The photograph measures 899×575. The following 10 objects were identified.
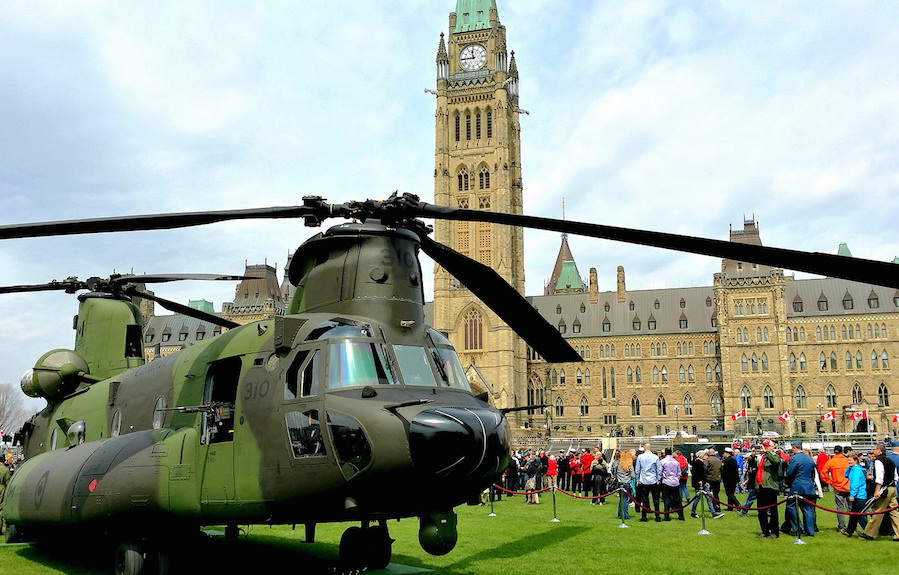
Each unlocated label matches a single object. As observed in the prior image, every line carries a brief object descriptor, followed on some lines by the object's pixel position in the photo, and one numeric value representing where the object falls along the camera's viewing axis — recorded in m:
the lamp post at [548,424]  80.88
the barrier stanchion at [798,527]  14.57
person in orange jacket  16.44
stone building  74.38
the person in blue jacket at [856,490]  15.57
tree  109.29
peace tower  75.31
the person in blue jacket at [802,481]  15.30
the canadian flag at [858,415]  65.69
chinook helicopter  7.38
